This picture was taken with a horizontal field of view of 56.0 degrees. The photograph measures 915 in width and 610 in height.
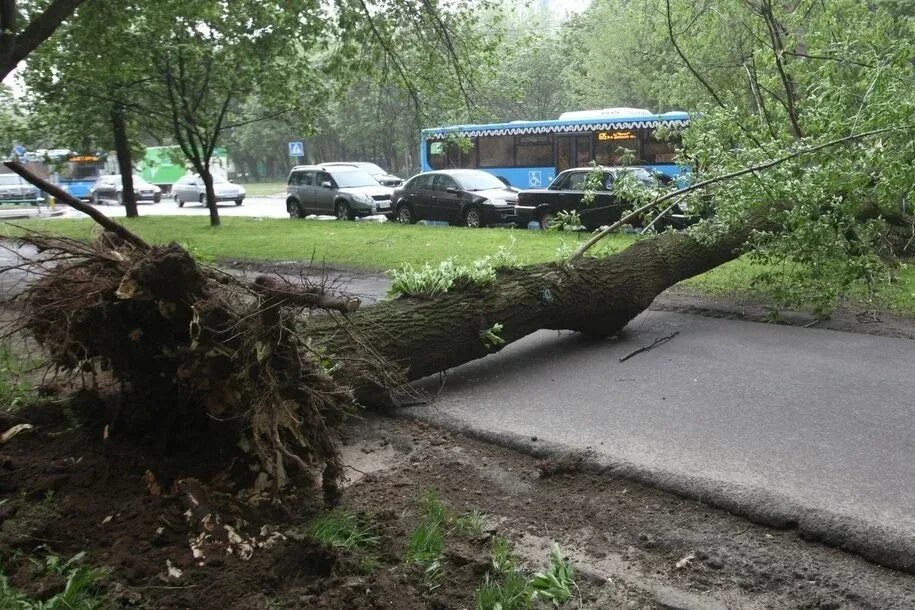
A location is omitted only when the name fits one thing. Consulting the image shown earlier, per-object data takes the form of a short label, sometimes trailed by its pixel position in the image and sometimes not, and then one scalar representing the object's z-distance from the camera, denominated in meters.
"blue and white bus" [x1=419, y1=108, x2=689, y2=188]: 24.91
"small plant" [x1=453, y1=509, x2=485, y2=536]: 4.11
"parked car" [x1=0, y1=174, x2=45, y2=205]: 39.84
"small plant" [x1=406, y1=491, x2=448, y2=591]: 3.63
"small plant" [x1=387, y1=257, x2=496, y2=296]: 6.76
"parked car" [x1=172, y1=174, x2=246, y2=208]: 40.19
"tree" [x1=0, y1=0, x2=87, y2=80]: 9.91
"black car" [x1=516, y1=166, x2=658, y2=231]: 18.52
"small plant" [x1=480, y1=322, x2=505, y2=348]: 6.81
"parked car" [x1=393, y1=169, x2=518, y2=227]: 22.44
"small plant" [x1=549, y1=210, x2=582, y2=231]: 9.44
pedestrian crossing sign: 35.09
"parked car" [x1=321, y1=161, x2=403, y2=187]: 37.56
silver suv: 26.84
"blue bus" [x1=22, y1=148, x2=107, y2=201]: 44.41
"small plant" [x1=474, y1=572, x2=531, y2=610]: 3.36
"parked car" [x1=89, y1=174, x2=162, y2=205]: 43.72
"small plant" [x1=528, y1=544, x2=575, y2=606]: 3.41
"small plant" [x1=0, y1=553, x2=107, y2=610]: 3.09
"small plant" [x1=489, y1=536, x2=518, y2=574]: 3.69
